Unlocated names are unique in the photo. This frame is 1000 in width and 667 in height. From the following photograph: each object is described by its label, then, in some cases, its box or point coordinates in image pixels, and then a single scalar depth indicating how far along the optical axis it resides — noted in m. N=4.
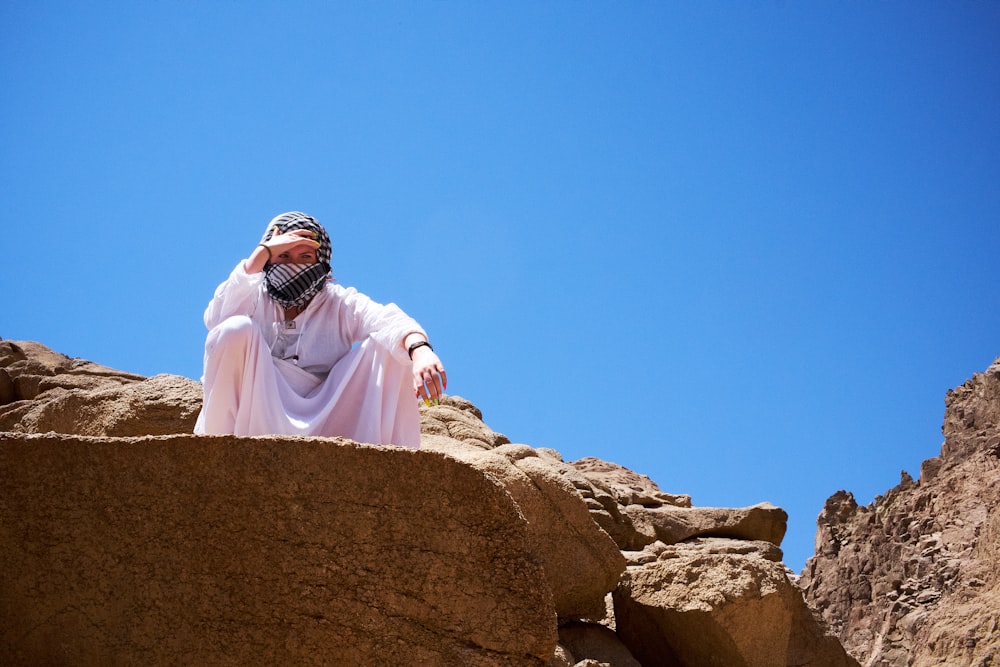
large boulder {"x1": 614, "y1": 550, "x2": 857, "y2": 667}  5.52
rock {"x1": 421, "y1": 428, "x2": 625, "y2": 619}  5.48
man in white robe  4.67
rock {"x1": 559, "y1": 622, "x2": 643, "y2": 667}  5.50
